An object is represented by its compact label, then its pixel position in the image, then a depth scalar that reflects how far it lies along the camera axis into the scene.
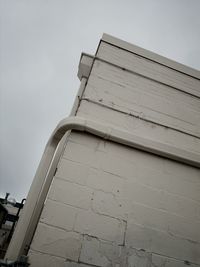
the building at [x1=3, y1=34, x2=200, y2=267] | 1.21
